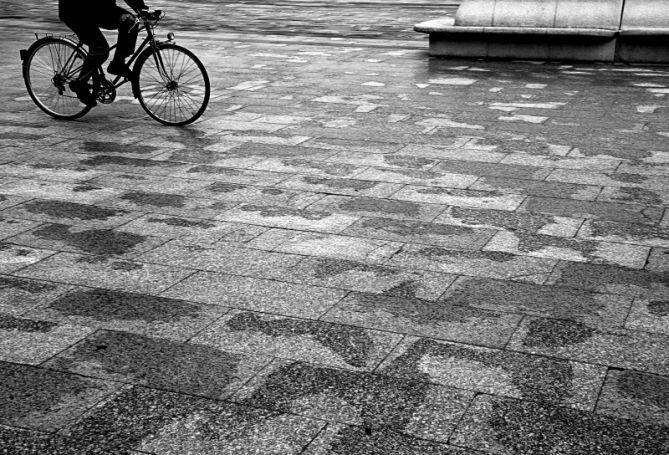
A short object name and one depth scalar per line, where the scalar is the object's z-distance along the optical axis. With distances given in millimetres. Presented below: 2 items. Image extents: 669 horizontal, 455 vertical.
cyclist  8602
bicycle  8719
